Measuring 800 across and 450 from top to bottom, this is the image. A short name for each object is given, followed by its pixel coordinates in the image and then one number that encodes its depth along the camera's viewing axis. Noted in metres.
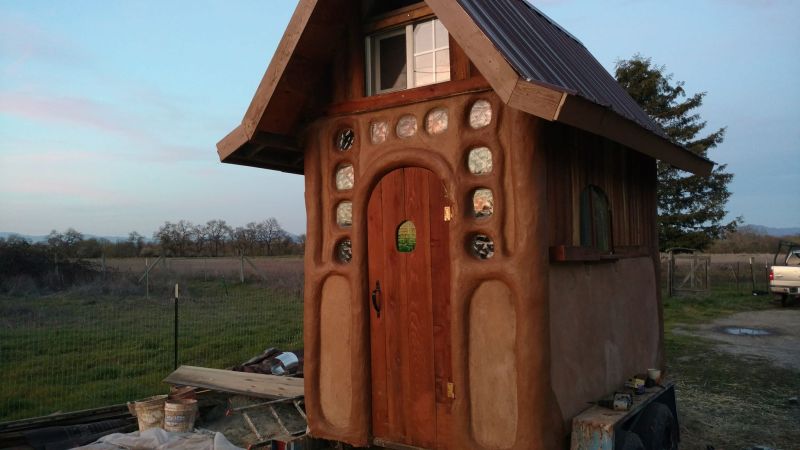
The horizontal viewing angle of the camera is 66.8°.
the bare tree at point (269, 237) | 40.81
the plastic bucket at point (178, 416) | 6.84
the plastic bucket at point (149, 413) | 6.95
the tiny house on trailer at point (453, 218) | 4.62
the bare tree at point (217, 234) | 38.81
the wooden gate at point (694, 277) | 24.87
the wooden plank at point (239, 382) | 7.39
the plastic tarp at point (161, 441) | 6.26
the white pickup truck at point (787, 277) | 20.91
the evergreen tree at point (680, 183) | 26.78
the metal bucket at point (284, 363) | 9.01
